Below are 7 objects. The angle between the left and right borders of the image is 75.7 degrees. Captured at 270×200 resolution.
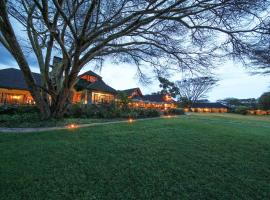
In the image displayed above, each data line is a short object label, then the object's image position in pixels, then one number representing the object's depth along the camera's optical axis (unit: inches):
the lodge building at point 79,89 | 693.3
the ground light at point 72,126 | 286.9
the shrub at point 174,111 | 775.7
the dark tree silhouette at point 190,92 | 1681.8
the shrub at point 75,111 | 477.4
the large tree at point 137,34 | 204.1
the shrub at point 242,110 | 1528.7
